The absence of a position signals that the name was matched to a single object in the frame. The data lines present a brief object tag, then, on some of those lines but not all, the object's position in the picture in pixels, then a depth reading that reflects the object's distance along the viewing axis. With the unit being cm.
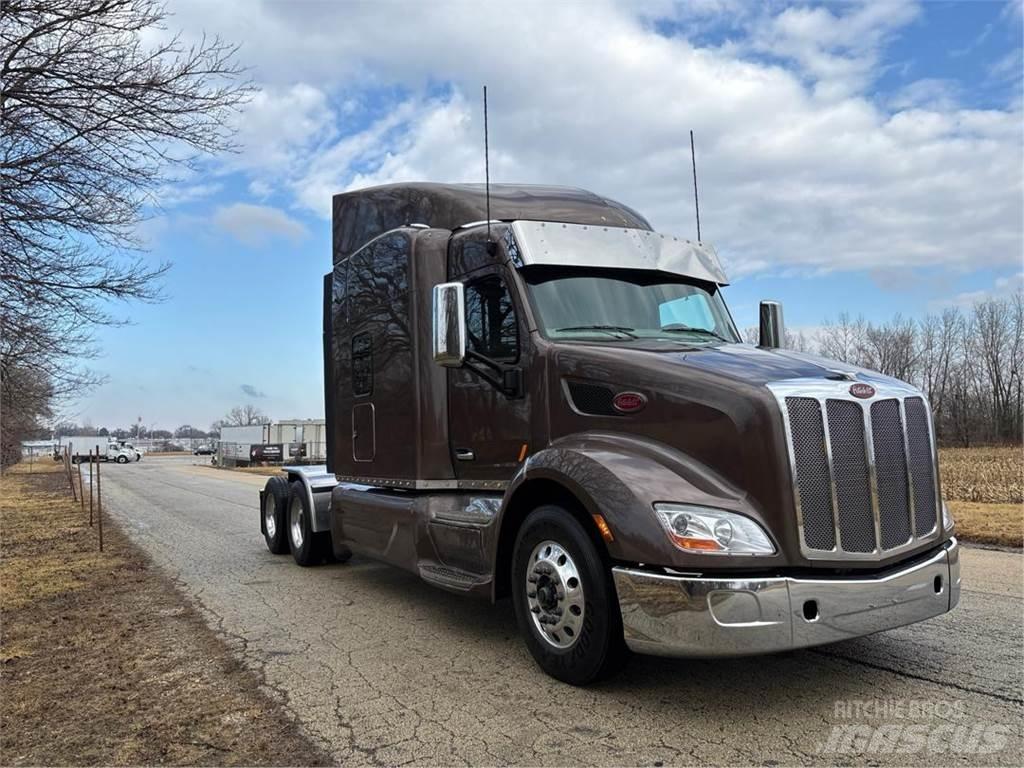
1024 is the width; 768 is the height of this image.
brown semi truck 367
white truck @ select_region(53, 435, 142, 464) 7000
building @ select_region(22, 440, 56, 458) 11169
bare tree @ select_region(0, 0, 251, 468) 774
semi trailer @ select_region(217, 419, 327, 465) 4988
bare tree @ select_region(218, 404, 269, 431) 13070
